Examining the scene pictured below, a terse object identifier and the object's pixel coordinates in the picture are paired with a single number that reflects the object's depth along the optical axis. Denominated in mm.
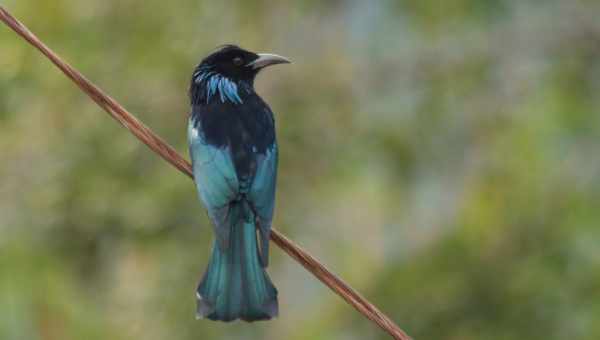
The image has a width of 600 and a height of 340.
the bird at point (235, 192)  9437
